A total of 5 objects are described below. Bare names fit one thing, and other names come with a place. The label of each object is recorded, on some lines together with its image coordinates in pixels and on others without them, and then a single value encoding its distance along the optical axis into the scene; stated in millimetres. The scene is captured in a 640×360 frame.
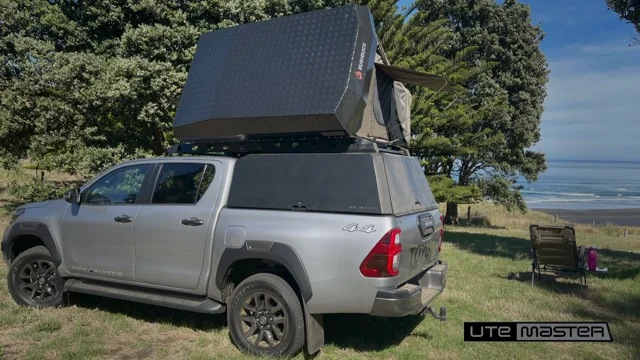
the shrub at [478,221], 24500
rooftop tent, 4594
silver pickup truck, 3996
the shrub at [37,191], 12328
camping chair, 7199
